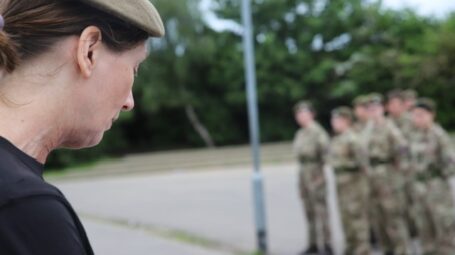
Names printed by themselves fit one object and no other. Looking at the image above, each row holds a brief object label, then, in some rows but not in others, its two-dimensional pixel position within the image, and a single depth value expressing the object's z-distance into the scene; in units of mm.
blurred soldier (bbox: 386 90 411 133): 7625
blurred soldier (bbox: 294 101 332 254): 7133
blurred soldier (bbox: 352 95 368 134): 7105
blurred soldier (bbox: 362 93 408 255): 6852
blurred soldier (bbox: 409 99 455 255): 6477
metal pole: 6986
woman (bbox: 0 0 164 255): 1029
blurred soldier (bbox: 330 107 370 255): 6695
